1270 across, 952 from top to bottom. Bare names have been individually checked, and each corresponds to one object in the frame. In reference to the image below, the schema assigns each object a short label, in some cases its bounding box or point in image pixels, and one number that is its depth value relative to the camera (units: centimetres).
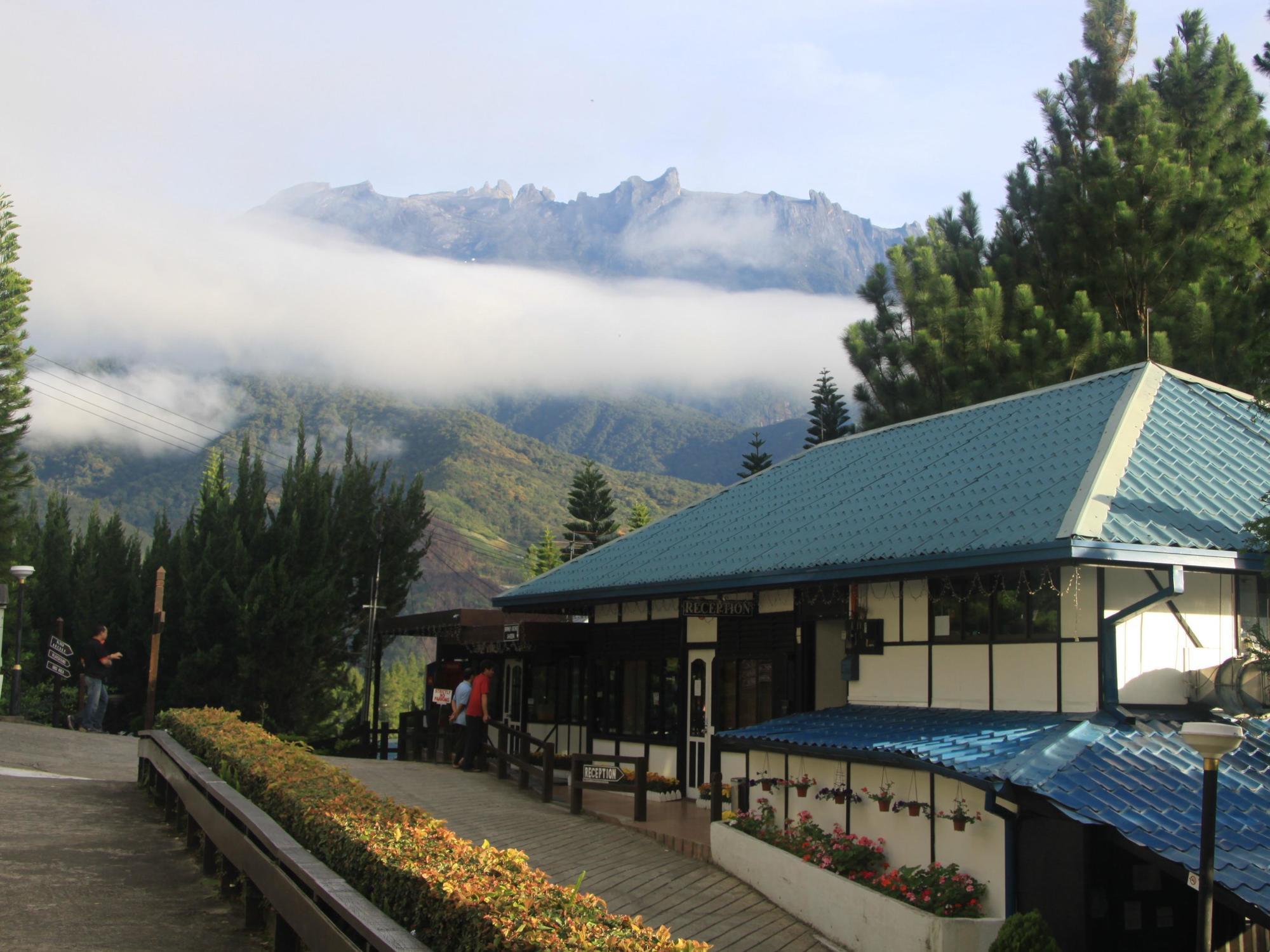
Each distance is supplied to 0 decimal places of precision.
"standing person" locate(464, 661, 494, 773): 2017
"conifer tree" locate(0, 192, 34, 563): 3719
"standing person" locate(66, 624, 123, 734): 2253
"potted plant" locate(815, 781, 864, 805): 1280
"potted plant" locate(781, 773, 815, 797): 1351
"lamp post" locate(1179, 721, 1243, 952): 752
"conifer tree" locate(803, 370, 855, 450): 5171
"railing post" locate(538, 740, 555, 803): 1786
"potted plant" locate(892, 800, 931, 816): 1159
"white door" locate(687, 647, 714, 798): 1880
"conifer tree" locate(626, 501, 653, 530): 6894
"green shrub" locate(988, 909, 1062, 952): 932
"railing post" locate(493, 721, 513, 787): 1989
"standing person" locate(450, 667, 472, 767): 2164
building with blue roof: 1036
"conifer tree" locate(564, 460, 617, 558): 6116
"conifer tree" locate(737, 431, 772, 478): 5322
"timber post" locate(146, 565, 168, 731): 2162
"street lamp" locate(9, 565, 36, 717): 2488
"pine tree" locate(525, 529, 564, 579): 7106
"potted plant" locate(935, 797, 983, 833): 1098
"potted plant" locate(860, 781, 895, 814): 1208
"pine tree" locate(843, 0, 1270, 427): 2405
